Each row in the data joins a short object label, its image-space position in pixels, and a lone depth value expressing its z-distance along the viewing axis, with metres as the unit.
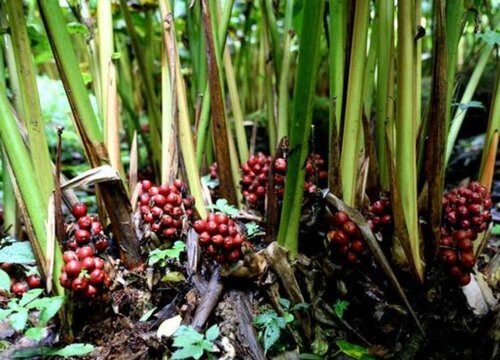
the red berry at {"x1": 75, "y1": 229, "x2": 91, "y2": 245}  1.00
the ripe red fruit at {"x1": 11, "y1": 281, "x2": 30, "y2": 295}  1.04
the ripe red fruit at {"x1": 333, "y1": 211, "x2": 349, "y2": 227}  0.98
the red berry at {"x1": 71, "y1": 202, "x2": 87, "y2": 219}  1.05
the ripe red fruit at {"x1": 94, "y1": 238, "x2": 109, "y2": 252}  1.03
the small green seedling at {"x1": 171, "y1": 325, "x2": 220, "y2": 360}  0.82
